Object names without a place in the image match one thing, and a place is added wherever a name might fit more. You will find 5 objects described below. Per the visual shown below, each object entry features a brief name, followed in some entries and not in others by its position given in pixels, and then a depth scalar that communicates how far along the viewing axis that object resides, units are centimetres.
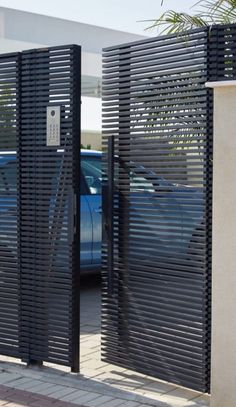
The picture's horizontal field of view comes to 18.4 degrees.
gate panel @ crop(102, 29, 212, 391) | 535
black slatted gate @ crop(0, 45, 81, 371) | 597
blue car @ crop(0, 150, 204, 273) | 545
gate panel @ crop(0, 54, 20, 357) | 633
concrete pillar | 487
